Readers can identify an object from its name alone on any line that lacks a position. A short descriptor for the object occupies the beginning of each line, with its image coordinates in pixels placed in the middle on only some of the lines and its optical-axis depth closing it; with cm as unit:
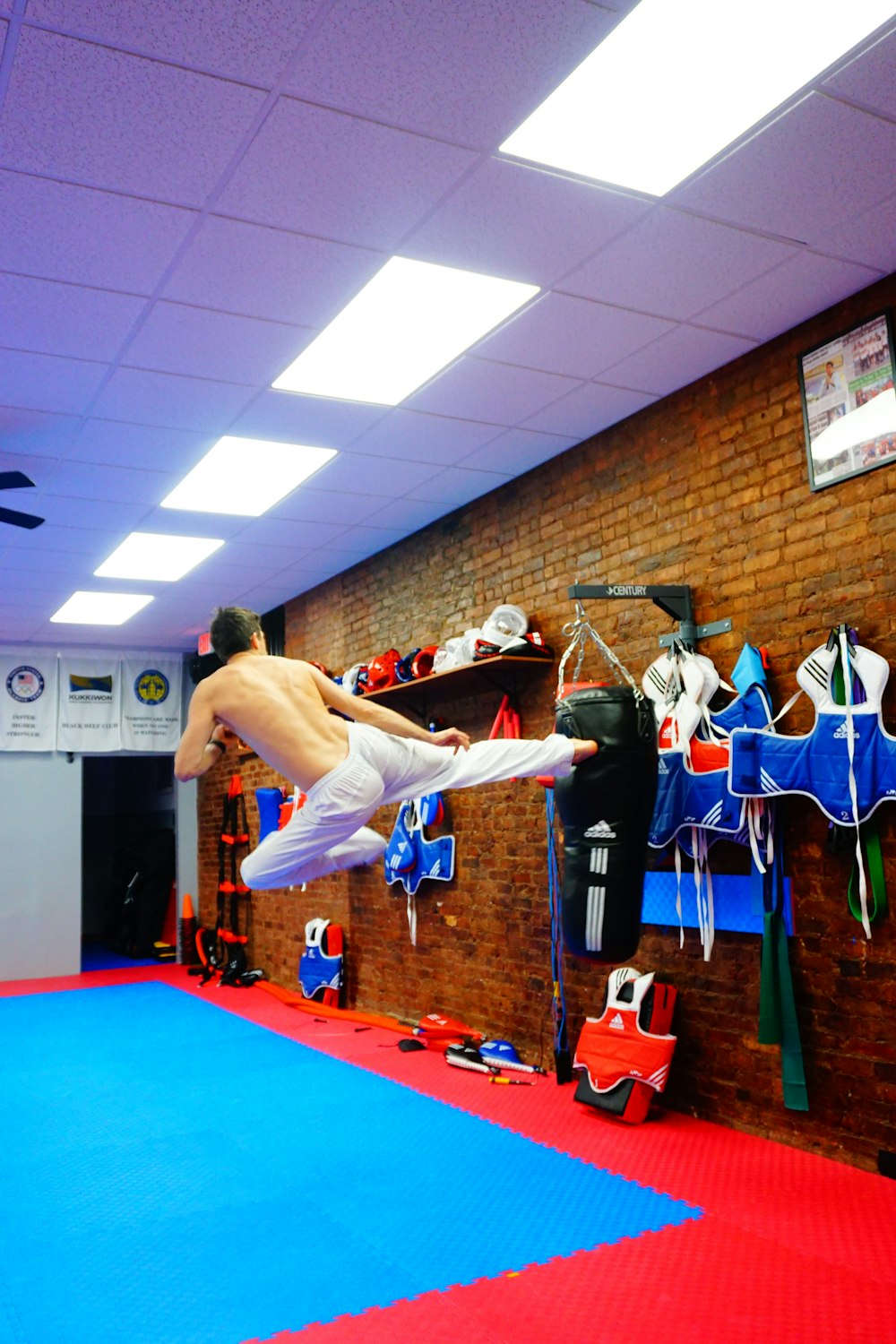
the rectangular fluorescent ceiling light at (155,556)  691
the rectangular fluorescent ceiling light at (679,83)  257
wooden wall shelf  564
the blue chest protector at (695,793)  415
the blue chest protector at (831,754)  362
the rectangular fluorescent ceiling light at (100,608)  838
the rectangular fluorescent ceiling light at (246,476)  542
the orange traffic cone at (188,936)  1041
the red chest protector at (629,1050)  440
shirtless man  374
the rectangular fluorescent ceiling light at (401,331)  382
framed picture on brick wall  377
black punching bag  384
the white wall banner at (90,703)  1027
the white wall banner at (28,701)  1006
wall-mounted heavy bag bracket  439
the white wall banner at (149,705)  1046
